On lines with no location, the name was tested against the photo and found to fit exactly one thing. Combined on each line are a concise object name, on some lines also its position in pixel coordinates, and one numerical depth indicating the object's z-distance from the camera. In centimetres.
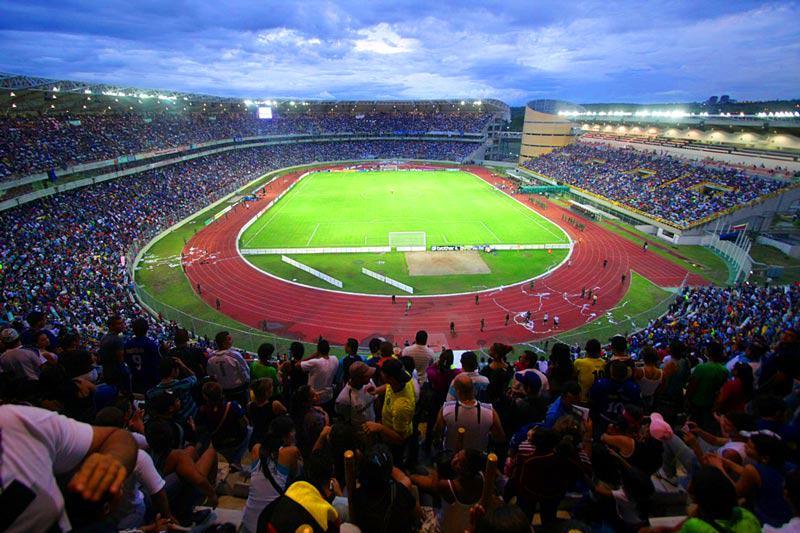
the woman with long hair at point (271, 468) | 389
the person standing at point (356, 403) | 539
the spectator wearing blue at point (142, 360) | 721
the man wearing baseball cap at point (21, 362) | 658
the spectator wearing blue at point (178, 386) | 522
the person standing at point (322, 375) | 661
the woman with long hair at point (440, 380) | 671
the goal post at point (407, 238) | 3784
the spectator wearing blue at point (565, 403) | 517
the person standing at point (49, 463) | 191
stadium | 385
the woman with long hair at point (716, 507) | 292
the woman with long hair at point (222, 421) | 507
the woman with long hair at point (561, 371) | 704
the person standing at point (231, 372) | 683
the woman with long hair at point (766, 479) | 377
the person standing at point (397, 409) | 488
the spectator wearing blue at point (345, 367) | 708
